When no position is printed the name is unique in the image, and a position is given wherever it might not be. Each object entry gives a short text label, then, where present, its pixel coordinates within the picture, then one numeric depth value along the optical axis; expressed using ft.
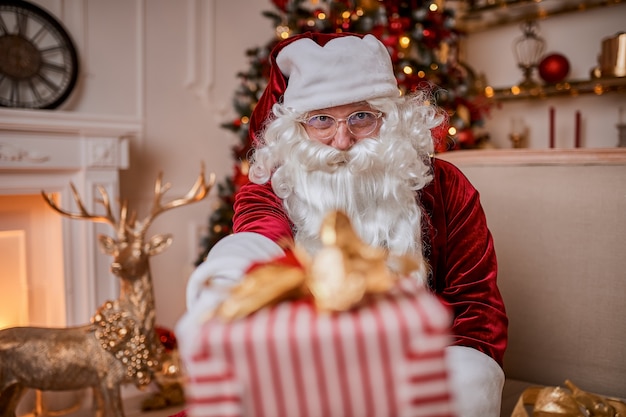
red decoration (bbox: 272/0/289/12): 9.76
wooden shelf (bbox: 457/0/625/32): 10.14
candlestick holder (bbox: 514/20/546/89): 10.34
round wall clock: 7.71
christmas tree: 9.09
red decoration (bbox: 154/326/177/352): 8.73
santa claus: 3.92
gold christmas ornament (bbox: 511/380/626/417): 4.19
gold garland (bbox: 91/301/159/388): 5.99
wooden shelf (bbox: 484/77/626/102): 9.36
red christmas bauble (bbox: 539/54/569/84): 9.92
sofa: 5.03
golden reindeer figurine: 5.72
